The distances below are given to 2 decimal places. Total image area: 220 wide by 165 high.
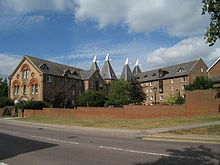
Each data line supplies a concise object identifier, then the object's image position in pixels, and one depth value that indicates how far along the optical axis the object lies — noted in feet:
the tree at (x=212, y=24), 42.11
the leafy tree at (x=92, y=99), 122.93
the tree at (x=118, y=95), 113.39
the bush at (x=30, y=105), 112.57
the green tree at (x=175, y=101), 94.42
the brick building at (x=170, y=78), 165.48
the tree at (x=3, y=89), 207.52
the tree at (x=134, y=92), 105.60
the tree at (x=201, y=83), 88.84
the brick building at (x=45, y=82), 142.82
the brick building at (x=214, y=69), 125.59
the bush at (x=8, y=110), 119.14
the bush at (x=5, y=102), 135.64
